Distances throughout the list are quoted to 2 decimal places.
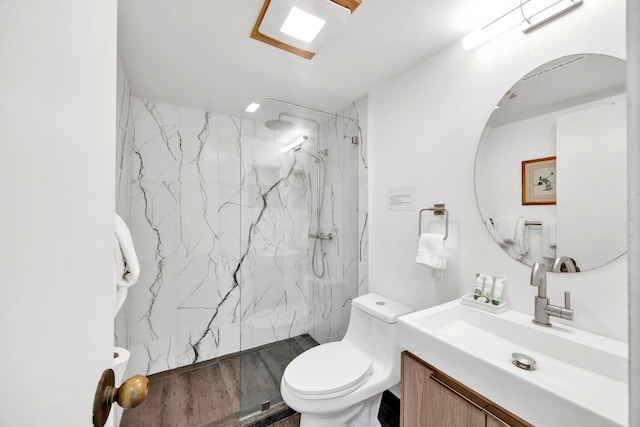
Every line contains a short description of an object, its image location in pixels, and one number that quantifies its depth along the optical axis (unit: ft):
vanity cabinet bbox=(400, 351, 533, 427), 2.74
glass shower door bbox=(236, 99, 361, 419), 6.64
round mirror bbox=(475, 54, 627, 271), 3.21
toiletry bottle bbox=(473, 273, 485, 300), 4.26
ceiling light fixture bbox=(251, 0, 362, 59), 3.91
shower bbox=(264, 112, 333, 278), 6.73
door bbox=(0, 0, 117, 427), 0.67
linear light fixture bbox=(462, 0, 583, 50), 3.56
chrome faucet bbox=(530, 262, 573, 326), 3.47
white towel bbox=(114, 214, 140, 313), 3.37
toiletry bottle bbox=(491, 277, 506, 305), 4.06
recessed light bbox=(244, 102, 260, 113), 6.94
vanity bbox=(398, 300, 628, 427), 2.31
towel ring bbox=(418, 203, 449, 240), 4.90
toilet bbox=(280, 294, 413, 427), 4.26
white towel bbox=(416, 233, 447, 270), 4.74
